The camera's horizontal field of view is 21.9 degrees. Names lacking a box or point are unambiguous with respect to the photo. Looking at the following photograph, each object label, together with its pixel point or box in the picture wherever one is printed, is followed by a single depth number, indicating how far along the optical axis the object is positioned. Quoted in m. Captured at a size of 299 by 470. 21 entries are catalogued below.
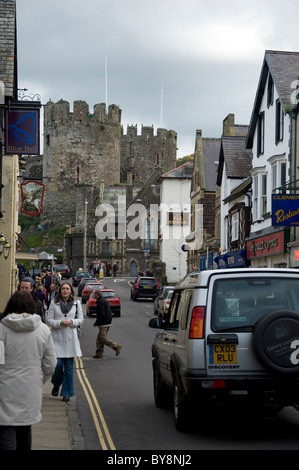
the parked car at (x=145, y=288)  47.88
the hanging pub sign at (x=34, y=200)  32.45
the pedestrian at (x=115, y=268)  79.69
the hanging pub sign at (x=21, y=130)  19.78
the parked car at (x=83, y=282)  49.89
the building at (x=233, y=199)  38.62
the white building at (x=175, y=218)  73.00
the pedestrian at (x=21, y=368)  6.56
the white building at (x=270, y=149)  31.41
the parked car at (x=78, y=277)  61.31
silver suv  8.38
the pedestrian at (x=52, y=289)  29.75
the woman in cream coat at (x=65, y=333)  12.15
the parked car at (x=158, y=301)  34.34
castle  106.44
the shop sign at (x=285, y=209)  26.67
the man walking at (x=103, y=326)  18.72
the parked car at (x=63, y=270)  68.53
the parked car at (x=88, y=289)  43.22
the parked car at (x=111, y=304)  35.16
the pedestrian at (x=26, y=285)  12.81
